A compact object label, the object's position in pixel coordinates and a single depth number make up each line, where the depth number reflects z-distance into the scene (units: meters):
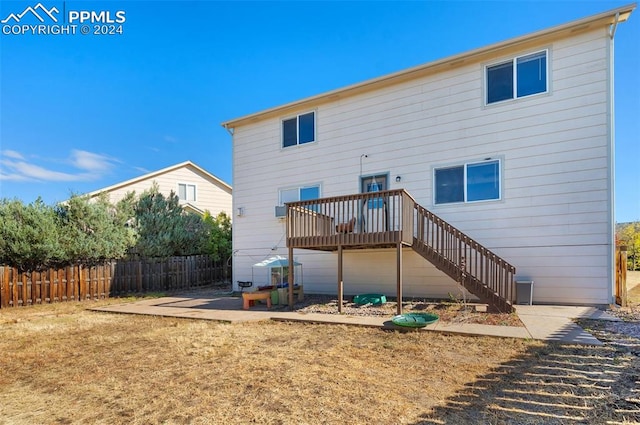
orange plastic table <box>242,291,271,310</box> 8.84
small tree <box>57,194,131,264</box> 11.71
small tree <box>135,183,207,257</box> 14.32
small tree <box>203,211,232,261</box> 15.98
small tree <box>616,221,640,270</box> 15.42
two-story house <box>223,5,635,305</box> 7.70
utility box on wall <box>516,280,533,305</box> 8.06
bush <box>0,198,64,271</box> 10.56
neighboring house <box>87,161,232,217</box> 19.28
